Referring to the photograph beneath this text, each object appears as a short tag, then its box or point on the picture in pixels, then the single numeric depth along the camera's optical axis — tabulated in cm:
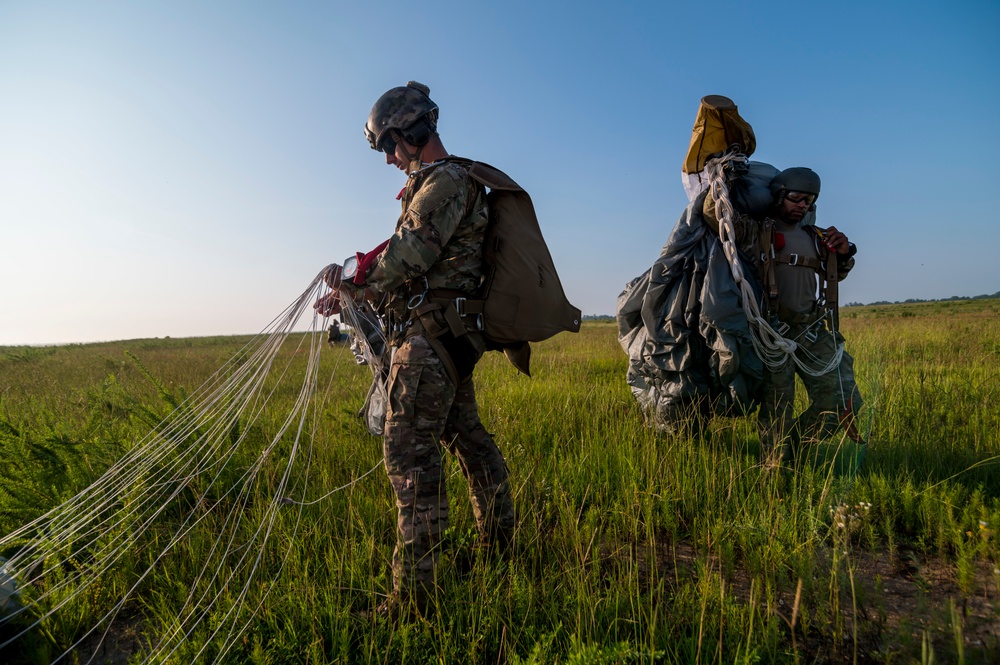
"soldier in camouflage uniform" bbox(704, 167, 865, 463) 393
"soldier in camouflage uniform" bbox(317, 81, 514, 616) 229
